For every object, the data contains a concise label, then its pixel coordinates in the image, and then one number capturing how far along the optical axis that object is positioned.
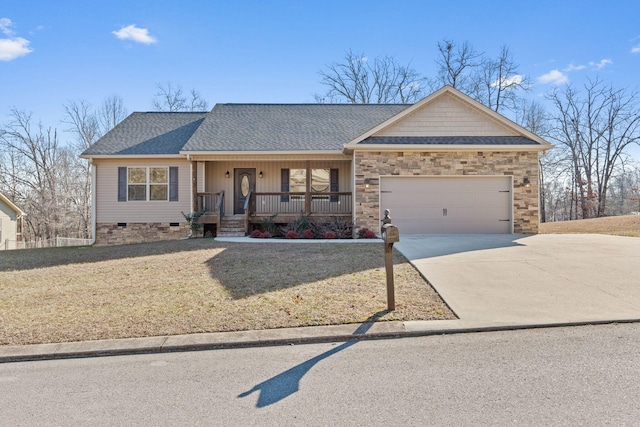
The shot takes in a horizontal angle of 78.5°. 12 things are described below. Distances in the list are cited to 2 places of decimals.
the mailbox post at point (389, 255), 4.99
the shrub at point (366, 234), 12.51
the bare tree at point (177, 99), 33.53
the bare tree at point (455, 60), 30.95
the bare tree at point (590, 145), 31.36
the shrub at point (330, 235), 12.34
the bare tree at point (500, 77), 31.12
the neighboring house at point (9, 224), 23.62
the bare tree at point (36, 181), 29.36
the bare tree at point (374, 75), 32.09
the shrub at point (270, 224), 13.90
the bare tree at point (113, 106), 33.12
